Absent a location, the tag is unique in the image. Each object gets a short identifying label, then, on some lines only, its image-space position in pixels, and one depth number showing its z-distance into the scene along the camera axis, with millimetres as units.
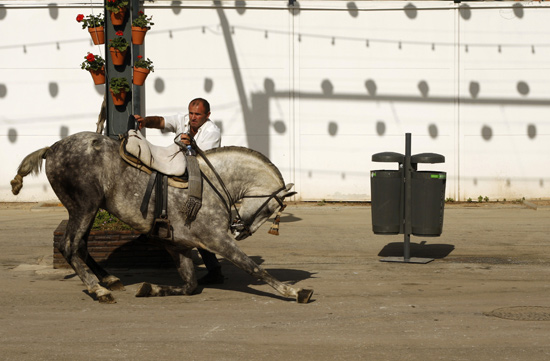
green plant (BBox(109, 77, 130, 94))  11843
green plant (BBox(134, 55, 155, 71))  12188
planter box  10977
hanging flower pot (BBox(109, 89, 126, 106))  11896
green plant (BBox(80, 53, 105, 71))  12148
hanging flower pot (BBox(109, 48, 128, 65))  11969
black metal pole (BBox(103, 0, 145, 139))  12016
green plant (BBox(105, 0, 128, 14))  11812
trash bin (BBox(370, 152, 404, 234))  11539
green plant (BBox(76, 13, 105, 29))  12413
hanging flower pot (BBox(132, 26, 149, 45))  12227
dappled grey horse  8891
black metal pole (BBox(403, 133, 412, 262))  11484
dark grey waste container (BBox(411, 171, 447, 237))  11352
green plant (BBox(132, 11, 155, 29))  12195
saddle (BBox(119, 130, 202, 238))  8867
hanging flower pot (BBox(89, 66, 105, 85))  12266
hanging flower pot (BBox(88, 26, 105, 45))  12422
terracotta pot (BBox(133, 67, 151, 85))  12117
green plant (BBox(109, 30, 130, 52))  11891
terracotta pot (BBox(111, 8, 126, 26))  12000
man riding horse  9625
